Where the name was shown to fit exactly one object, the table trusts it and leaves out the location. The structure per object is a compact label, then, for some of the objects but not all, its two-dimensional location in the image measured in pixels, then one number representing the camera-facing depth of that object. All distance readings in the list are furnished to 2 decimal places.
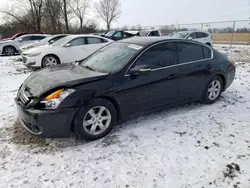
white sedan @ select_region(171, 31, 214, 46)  12.97
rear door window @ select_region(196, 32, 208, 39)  13.21
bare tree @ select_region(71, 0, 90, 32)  36.94
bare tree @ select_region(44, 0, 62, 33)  28.64
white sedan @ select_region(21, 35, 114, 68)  7.55
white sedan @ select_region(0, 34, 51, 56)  13.75
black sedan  2.68
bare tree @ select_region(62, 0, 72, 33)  29.95
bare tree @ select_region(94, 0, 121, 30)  43.34
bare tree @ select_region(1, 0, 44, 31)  28.38
